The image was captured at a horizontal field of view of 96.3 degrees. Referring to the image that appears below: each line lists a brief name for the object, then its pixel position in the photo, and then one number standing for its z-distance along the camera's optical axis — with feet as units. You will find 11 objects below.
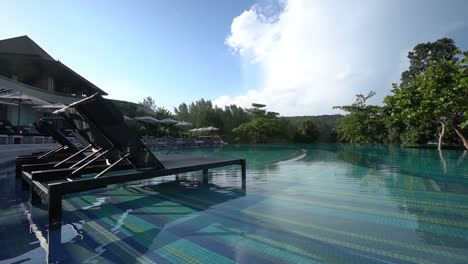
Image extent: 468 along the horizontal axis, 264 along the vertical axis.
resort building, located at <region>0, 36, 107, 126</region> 39.45
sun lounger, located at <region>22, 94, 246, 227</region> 6.52
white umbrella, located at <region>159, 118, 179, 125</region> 53.70
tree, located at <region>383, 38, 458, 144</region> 50.85
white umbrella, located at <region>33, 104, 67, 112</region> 29.46
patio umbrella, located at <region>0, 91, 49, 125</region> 23.82
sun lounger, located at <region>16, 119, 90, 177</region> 12.21
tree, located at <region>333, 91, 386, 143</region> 58.18
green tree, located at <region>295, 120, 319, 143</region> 88.79
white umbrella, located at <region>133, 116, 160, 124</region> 51.10
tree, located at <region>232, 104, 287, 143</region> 82.97
